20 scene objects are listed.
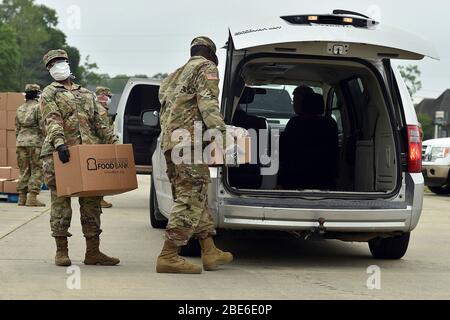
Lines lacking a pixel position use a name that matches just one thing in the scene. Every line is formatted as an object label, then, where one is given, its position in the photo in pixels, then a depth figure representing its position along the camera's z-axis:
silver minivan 7.32
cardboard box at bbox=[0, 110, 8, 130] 17.56
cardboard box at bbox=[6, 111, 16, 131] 17.56
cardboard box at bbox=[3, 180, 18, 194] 14.43
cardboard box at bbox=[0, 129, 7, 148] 17.66
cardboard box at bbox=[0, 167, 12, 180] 14.82
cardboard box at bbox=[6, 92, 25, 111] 17.39
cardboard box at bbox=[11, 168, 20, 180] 14.89
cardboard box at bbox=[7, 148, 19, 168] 17.77
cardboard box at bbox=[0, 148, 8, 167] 17.72
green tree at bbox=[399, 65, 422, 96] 115.49
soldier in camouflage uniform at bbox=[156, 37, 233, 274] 6.95
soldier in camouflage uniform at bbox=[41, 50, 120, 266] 7.35
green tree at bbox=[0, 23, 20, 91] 81.36
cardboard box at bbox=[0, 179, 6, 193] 14.45
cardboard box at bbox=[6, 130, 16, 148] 17.66
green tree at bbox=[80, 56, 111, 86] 126.06
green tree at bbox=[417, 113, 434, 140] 77.69
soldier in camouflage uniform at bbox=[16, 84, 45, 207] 13.76
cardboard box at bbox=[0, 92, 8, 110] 17.42
